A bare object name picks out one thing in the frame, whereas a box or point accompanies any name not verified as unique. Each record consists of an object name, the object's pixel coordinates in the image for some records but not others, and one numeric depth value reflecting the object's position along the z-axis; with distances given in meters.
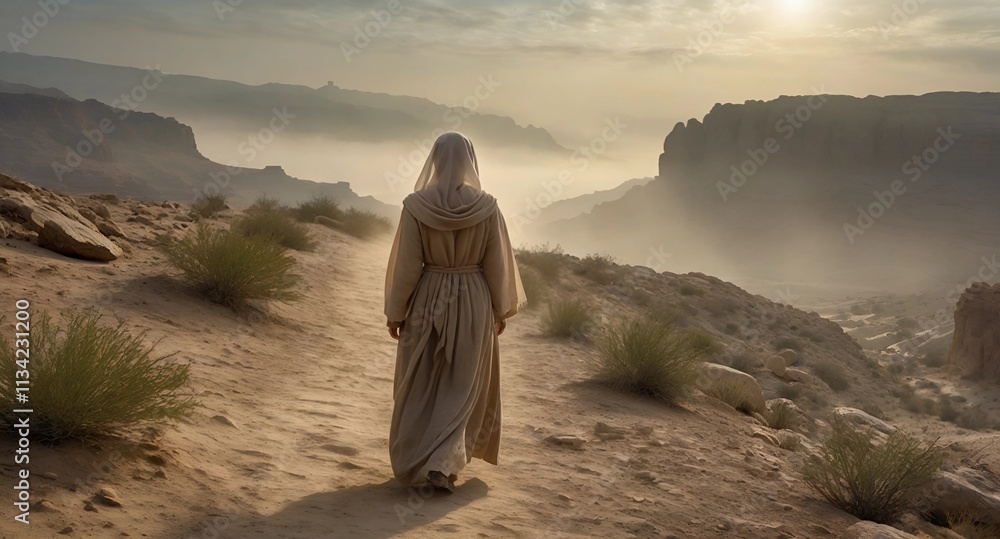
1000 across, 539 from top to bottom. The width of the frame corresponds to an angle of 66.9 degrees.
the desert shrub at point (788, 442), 7.42
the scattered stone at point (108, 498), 3.62
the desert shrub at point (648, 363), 8.16
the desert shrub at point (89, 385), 3.93
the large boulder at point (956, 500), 5.98
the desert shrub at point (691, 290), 23.19
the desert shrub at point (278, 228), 14.19
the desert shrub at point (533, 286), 14.76
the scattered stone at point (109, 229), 10.12
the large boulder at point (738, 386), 9.05
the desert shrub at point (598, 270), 20.25
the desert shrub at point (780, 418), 8.70
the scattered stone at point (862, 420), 11.79
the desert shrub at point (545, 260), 18.83
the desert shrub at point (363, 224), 21.47
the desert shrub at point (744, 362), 16.77
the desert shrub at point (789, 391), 16.10
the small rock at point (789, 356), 20.33
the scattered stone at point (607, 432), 6.50
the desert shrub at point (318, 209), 21.14
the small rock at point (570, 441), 6.11
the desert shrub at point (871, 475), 5.59
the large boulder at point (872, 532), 4.66
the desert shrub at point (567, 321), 11.45
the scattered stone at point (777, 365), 18.12
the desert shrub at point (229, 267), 8.75
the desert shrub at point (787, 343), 21.75
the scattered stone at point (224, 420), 5.32
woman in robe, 4.46
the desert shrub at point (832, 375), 20.03
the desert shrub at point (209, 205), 16.34
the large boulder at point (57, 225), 8.48
